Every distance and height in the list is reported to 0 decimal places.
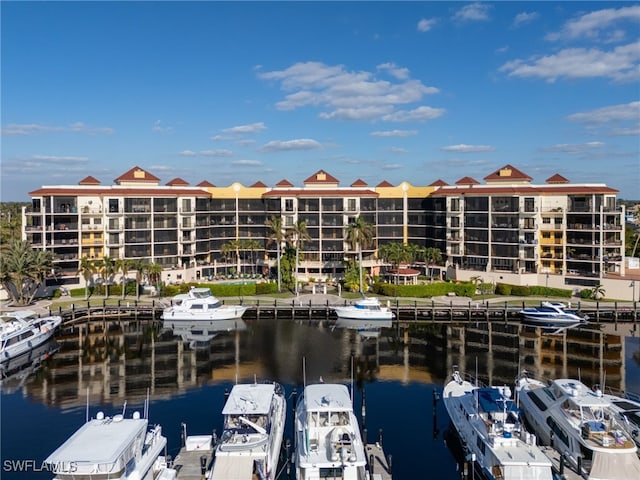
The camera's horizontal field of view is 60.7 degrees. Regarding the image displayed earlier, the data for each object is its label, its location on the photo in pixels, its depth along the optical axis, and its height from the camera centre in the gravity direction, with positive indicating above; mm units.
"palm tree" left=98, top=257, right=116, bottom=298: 76250 -4514
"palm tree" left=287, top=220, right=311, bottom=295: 84312 +158
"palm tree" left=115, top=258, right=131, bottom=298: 76938 -4197
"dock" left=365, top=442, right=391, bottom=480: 29041 -12768
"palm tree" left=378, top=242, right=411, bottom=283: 84375 -3061
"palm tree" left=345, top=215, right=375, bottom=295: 82375 -67
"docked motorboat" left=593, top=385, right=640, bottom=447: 33188 -11810
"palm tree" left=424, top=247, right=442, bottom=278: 89312 -3457
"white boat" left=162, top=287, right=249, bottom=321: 68000 -9257
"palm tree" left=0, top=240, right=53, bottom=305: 69625 -4069
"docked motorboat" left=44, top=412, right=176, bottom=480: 23703 -9808
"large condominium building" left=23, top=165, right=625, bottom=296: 79875 +1805
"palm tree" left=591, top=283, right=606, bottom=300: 75375 -8260
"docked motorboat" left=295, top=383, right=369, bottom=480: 26734 -10901
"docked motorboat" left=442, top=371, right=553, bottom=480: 27391 -11409
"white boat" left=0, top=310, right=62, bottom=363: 52409 -9584
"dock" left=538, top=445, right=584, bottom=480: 28875 -12780
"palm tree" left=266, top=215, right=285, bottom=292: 82688 +199
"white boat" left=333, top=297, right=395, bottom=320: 67438 -9536
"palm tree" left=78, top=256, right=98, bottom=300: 75875 -4611
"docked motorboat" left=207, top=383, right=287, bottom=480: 27031 -10736
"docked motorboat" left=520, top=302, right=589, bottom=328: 66375 -10278
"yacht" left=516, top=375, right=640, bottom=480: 28453 -11397
